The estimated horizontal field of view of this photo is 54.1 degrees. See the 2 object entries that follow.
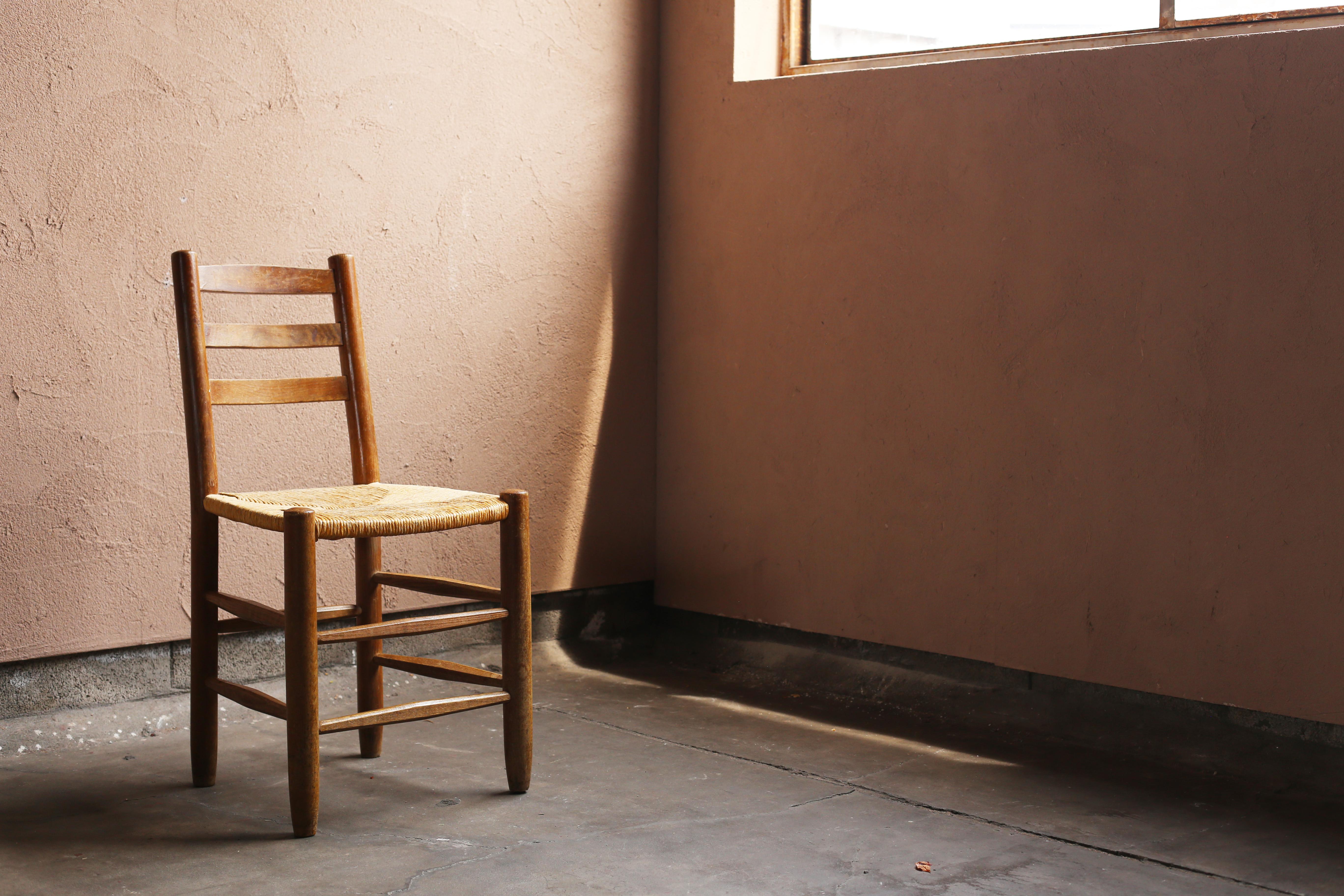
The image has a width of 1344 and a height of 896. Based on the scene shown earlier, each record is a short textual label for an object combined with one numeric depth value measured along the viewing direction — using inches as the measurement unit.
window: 105.2
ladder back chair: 80.0
